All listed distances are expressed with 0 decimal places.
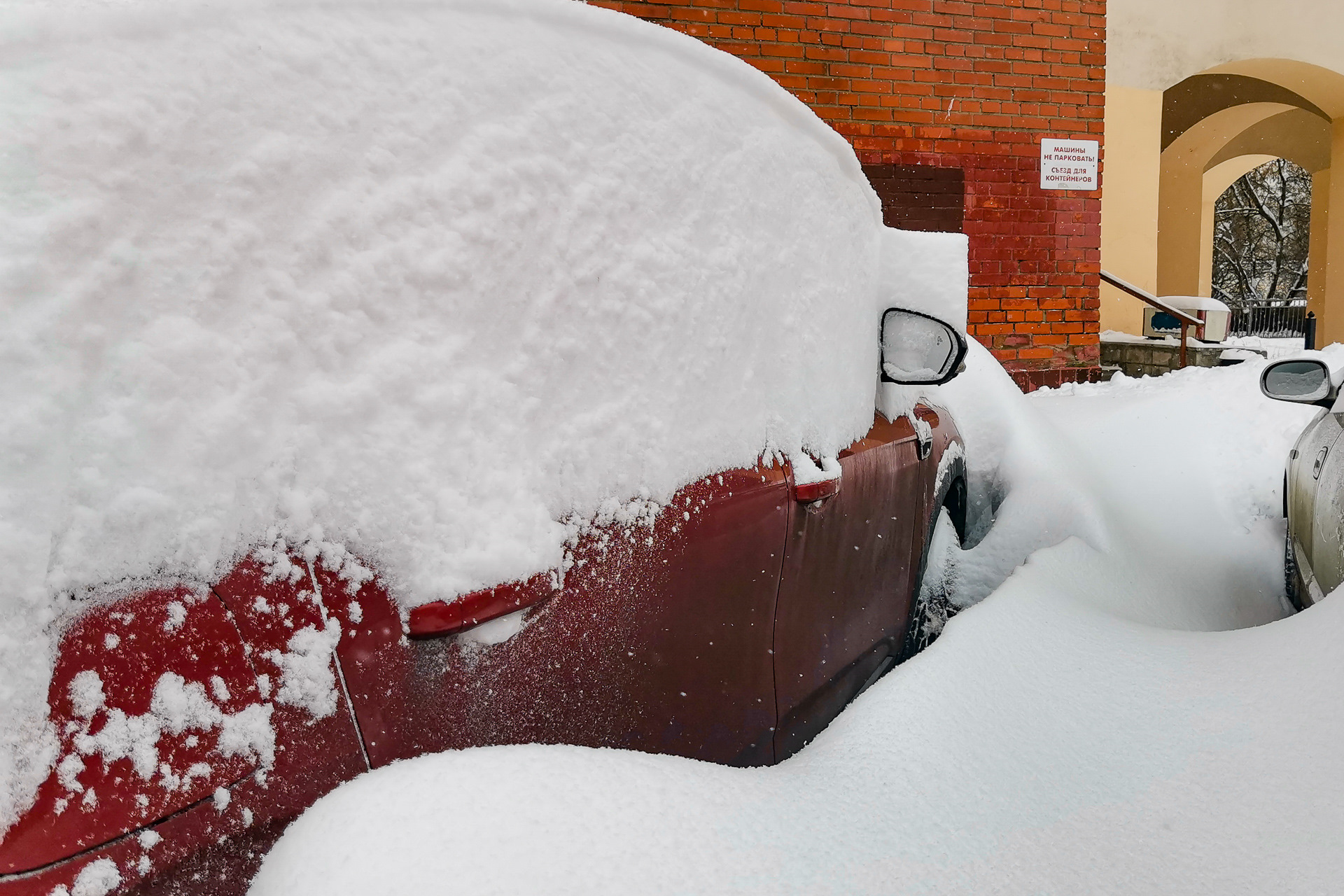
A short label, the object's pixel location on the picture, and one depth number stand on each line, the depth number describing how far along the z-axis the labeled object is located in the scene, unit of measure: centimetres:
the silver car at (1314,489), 231
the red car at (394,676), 71
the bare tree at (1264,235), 2855
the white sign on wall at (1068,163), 716
